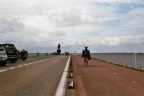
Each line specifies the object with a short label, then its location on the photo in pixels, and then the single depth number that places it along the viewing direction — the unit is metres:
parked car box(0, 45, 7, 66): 28.84
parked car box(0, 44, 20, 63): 38.61
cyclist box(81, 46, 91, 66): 32.38
